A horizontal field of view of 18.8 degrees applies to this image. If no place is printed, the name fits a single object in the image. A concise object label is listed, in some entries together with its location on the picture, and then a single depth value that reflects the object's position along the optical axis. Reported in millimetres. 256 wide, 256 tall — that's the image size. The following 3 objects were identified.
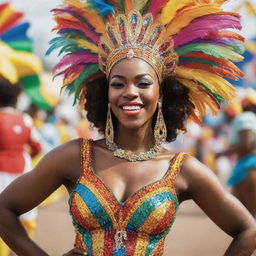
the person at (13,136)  6824
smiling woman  3564
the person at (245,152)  6715
